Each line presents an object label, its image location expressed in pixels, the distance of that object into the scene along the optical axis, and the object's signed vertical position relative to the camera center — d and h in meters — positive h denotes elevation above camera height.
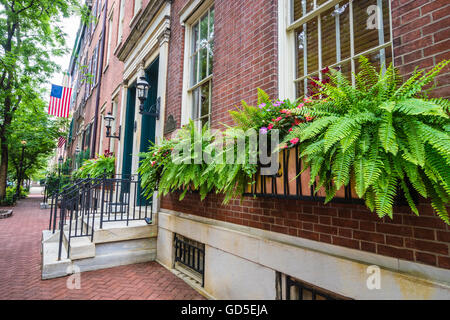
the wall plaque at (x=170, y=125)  5.11 +1.28
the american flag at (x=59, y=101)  14.97 +5.07
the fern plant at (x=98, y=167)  7.50 +0.58
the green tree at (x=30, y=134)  15.17 +3.19
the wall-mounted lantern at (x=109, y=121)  8.43 +2.18
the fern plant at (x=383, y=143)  1.36 +0.27
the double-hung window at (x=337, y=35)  2.27 +1.55
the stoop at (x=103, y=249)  4.11 -1.14
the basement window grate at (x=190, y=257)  3.96 -1.14
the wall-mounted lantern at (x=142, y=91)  5.68 +2.17
